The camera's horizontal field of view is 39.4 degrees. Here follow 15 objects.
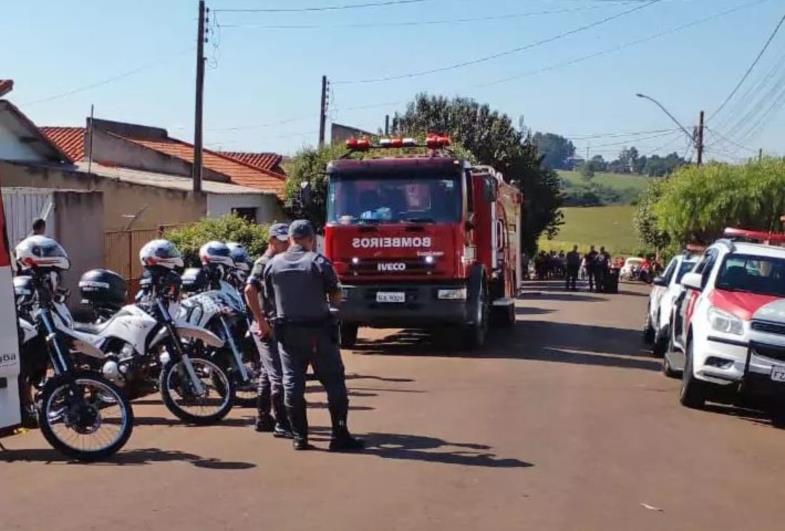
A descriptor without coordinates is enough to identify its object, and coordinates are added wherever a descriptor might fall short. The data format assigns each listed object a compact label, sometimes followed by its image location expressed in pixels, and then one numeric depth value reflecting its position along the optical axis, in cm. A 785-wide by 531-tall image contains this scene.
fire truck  1605
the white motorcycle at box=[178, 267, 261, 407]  1062
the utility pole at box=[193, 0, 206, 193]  2697
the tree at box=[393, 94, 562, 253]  4894
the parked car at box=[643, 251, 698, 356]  1620
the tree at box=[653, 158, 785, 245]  4403
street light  4900
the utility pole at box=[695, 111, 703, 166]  4893
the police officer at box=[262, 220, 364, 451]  843
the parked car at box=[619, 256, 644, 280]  6344
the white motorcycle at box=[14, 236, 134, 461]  802
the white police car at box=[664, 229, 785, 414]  1044
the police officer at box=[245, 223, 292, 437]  898
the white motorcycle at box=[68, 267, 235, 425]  966
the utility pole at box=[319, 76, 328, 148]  3973
